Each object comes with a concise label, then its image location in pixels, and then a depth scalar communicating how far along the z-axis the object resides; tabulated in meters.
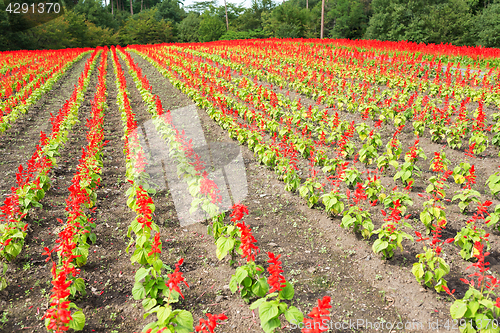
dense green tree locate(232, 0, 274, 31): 62.26
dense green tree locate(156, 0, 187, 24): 70.95
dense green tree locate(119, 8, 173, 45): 56.53
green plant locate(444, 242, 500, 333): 2.96
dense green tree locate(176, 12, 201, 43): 56.72
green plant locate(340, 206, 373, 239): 4.52
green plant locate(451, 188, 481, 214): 4.97
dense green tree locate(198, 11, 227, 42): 51.03
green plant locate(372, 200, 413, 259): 4.06
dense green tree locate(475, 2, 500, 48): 32.81
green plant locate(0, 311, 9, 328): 3.48
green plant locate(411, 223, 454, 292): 3.65
